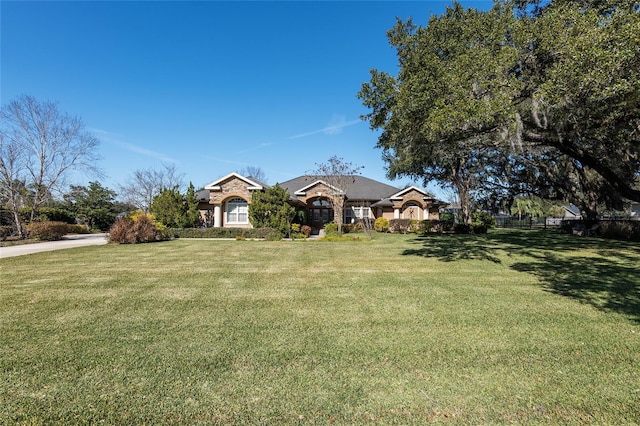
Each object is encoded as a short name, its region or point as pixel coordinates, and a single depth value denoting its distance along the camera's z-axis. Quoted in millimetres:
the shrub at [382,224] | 27641
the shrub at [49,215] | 24438
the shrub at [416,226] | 26284
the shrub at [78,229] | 27875
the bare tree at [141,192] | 39000
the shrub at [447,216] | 37688
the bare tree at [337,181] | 25938
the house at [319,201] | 24578
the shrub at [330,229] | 22328
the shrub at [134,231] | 16825
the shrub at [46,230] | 19875
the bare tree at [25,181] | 20984
